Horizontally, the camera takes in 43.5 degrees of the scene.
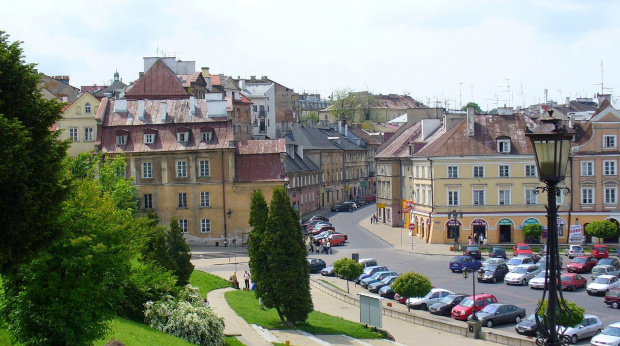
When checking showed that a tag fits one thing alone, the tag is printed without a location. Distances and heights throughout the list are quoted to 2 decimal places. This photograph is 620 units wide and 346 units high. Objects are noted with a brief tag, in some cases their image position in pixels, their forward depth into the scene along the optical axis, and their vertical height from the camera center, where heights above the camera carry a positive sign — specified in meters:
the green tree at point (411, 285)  42.75 -7.37
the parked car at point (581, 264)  54.84 -8.27
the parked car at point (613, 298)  42.94 -8.37
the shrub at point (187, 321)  28.73 -6.20
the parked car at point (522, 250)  61.41 -7.98
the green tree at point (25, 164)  16.11 -0.08
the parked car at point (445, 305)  42.12 -8.39
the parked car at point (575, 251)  61.02 -8.19
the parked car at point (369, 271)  52.24 -8.04
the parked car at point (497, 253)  60.84 -8.09
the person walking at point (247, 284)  47.97 -7.91
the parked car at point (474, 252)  59.78 -7.85
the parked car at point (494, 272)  51.38 -8.17
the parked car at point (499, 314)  39.03 -8.34
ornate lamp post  10.12 -0.25
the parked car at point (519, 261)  55.00 -7.94
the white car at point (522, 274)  50.59 -8.23
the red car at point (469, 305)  40.52 -8.17
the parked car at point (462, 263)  54.56 -7.94
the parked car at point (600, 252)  59.31 -8.00
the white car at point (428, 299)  43.66 -8.32
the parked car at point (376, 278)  50.53 -8.19
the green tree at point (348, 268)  49.56 -7.37
